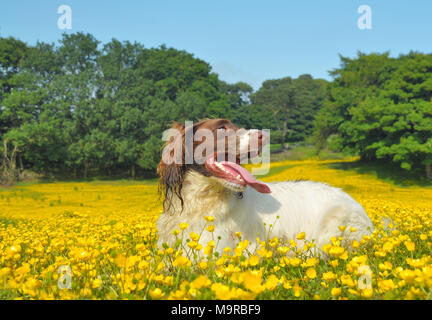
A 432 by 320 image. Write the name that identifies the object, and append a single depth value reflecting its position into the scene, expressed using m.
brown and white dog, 3.97
